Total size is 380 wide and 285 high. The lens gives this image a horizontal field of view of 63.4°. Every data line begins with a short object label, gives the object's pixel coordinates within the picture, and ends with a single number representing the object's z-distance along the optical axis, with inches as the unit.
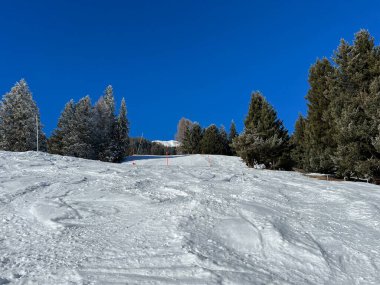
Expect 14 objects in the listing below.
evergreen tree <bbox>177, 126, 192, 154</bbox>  2532.7
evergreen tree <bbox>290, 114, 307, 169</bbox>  1034.4
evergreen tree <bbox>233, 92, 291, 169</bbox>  1069.8
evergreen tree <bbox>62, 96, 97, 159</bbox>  1616.6
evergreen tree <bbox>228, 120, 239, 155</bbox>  2541.8
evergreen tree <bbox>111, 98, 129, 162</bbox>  1789.9
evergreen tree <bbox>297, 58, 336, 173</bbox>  862.5
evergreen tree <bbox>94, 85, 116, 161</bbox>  1747.0
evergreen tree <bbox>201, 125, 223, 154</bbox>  2303.2
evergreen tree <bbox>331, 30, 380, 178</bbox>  709.9
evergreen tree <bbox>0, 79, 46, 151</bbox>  1467.8
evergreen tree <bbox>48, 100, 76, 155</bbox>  1713.8
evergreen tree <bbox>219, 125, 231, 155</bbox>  2384.7
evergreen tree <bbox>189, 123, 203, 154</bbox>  2512.7
